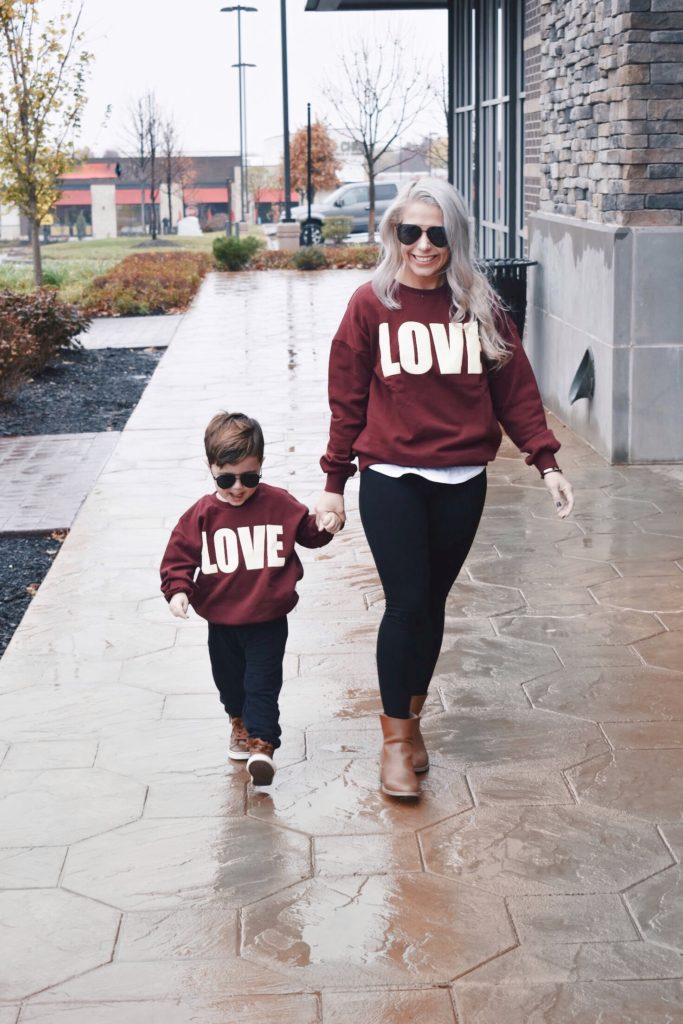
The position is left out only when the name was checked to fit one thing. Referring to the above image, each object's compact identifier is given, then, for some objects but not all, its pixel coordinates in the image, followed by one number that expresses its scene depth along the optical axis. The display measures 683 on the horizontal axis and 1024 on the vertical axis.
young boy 4.16
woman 4.07
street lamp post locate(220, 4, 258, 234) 53.08
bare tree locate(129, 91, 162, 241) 60.21
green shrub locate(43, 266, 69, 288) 25.28
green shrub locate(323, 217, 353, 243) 37.22
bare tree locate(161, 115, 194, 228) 60.61
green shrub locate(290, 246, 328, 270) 27.30
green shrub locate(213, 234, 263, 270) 27.31
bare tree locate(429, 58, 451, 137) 43.96
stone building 8.59
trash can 11.31
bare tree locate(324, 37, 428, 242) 45.00
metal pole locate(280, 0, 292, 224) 31.69
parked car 42.03
